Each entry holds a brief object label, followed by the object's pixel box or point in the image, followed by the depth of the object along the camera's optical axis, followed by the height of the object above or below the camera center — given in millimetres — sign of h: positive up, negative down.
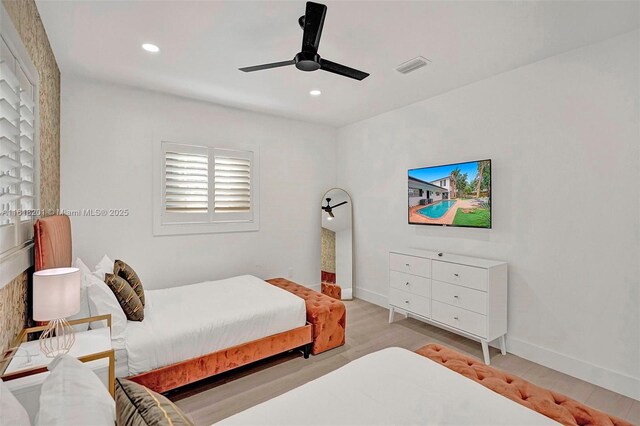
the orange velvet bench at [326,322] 3074 -1074
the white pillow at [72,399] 885 -566
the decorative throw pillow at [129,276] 2740 -560
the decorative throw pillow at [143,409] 1045 -692
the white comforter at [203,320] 2268 -876
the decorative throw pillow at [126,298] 2420 -659
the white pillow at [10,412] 836 -555
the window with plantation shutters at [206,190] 3744 +289
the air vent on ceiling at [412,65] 2828 +1380
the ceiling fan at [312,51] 1944 +1140
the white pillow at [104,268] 2570 -491
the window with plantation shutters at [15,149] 1559 +352
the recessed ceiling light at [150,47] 2592 +1373
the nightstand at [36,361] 1405 -771
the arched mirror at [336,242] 4895 -459
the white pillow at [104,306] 2191 -663
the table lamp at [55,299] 1636 -462
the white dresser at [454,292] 2941 -799
